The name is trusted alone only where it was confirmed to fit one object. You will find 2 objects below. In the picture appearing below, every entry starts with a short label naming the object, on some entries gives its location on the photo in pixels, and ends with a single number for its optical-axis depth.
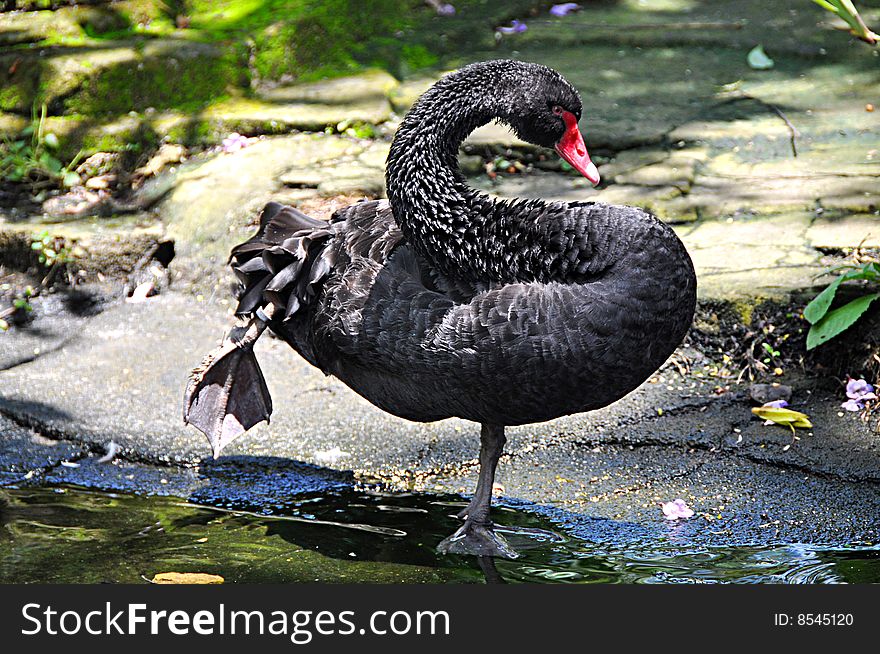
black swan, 6.81
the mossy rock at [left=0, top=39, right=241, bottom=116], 13.73
